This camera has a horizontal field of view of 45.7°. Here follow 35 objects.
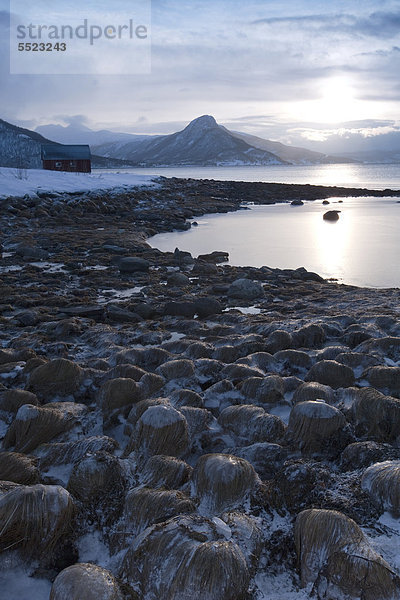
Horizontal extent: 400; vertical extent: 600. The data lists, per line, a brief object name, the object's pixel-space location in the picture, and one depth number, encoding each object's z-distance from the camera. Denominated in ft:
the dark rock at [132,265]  38.42
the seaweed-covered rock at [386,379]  14.67
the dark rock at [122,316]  25.38
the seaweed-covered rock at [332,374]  15.24
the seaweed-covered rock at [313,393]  13.50
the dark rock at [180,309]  26.50
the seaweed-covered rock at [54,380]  15.20
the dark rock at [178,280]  34.76
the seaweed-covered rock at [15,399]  13.75
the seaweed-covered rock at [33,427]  11.94
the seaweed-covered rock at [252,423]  12.21
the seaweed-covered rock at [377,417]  12.06
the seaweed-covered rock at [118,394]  13.73
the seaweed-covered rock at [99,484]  9.49
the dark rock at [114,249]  46.04
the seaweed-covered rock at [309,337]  19.99
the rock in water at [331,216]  88.37
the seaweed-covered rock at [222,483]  9.24
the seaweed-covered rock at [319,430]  11.52
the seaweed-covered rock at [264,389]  14.25
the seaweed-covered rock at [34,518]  8.10
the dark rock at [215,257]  47.55
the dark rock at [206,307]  26.76
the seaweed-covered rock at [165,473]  10.08
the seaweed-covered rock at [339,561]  7.11
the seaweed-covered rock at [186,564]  7.03
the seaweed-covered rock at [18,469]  10.17
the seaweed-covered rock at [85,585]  6.88
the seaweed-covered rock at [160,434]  11.27
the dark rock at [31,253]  42.00
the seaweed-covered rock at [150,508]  8.90
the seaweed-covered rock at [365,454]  10.69
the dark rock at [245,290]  31.67
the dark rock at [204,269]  39.37
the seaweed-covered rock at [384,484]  8.99
